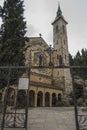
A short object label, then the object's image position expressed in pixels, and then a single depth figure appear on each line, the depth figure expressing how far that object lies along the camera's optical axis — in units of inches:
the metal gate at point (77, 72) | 124.8
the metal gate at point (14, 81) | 134.2
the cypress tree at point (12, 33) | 272.6
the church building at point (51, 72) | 674.9
